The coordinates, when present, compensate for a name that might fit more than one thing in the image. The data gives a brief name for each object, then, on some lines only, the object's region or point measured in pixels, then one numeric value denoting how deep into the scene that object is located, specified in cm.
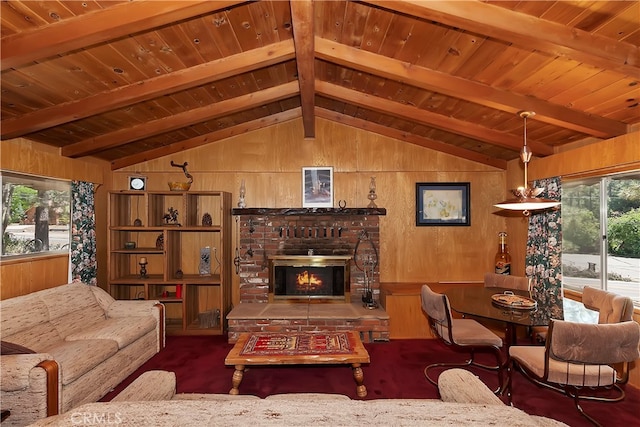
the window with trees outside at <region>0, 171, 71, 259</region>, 341
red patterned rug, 295
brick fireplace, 476
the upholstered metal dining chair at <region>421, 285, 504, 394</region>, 306
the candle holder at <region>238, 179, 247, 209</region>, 493
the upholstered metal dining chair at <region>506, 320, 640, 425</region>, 222
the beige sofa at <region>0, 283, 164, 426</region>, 232
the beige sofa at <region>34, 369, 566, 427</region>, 123
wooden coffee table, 283
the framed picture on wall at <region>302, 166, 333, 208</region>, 505
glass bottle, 475
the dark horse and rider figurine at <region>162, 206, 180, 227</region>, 502
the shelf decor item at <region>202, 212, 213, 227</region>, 486
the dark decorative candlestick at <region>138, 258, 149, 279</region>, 484
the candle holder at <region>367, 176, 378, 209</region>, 497
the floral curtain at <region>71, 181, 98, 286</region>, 405
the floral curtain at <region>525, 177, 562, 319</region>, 373
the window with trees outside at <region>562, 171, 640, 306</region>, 331
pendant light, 273
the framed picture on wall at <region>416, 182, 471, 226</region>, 508
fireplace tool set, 488
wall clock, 480
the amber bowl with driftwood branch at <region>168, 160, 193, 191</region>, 473
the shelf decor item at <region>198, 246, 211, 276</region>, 496
